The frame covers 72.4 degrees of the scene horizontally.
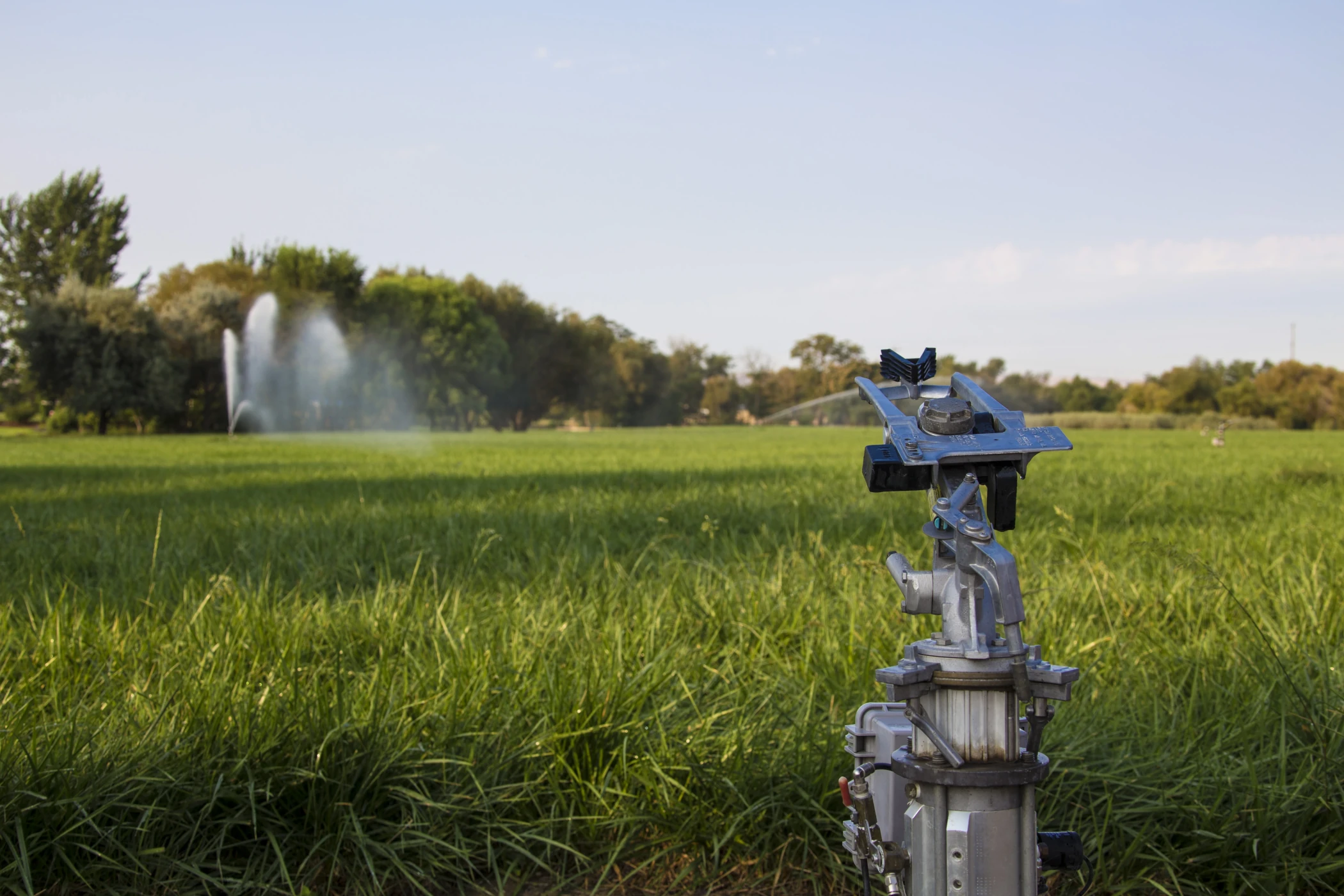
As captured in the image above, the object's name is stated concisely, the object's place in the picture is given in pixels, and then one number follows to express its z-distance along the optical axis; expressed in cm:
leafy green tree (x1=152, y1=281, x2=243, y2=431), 3791
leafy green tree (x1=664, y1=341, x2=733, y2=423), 7731
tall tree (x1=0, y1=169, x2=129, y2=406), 5159
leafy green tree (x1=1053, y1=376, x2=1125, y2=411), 7575
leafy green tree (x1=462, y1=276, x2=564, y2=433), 5681
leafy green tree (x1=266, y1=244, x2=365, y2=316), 4438
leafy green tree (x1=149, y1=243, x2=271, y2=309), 4488
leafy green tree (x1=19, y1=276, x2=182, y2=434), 3081
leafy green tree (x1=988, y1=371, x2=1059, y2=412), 6178
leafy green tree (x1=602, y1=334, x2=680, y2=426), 7050
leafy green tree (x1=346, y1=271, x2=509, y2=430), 4762
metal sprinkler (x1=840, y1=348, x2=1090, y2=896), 86
